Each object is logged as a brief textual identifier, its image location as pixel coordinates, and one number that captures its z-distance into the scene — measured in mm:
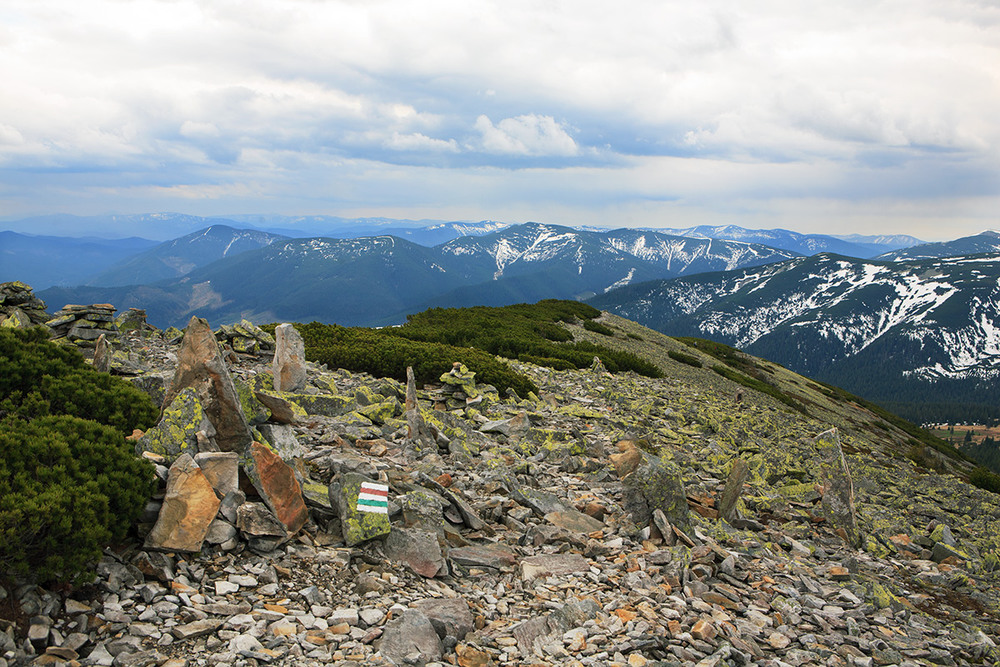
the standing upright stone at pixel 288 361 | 14922
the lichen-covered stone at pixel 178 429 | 7641
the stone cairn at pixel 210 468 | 6789
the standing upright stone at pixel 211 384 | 8461
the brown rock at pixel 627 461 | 13153
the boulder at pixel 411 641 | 5887
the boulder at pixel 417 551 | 7820
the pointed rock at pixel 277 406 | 10836
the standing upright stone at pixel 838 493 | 12664
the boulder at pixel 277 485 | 7730
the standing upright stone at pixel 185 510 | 6574
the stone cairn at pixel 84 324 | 22625
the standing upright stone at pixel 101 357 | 13758
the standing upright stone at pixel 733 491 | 11875
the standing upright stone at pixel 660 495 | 10406
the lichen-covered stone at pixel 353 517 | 7867
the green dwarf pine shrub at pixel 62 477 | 5309
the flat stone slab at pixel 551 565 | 8288
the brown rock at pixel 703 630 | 7000
